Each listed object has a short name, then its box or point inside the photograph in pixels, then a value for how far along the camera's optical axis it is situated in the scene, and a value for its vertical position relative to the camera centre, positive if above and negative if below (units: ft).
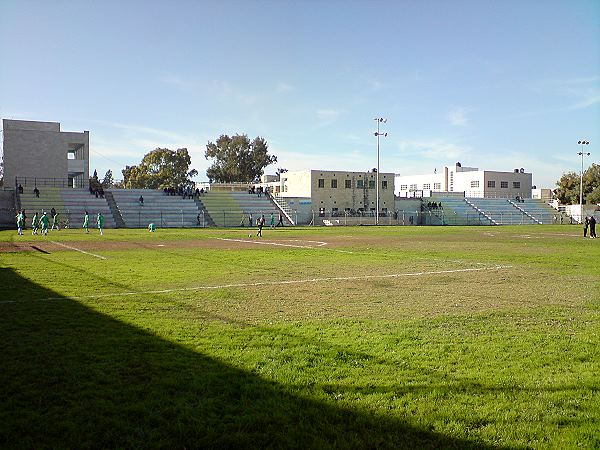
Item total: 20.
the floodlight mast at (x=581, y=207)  262.47 +1.21
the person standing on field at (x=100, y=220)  134.51 -3.35
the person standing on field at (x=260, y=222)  131.03 -3.44
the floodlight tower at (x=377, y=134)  229.66 +31.63
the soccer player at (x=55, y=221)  148.71 -4.15
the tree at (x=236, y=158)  361.71 +33.75
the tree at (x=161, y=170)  322.14 +22.95
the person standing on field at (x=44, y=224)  122.28 -3.87
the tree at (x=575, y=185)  308.81 +14.25
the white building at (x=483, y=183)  336.29 +16.77
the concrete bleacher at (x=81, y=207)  179.11 +0.04
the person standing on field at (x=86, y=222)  144.80 -4.13
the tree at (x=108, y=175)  541.13 +33.36
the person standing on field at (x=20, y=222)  123.65 -3.48
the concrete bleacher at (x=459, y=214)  262.41 -2.53
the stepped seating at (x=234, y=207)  209.67 +0.44
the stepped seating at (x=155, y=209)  194.18 -0.57
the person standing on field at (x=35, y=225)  132.33 -4.47
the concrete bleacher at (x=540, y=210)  275.18 -0.38
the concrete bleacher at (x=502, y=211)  267.39 -1.00
